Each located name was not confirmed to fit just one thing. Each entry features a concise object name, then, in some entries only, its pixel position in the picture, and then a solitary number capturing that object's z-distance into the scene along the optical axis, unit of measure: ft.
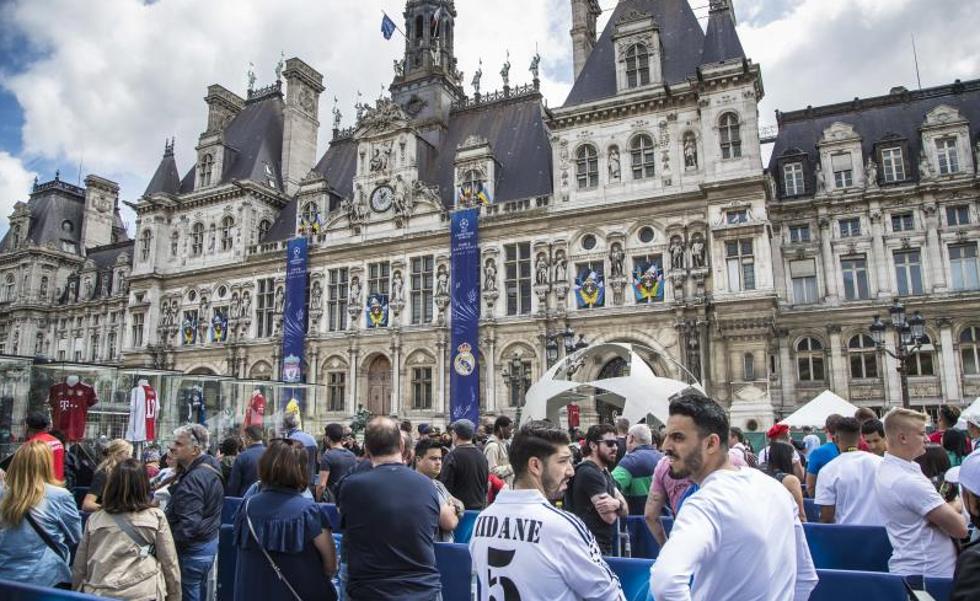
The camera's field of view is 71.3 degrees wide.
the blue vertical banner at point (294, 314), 107.24
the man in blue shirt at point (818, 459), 26.55
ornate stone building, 82.74
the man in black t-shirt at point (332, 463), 27.25
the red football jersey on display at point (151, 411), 57.46
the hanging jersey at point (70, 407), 50.88
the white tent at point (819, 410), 59.77
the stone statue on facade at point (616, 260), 88.28
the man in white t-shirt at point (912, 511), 14.49
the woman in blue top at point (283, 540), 13.94
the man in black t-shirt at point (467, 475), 22.58
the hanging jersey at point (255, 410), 70.69
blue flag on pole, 119.96
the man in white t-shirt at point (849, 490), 18.89
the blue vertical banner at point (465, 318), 93.20
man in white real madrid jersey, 9.86
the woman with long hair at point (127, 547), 14.84
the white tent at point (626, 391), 55.77
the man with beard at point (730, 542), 8.06
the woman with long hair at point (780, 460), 24.78
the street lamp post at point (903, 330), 53.88
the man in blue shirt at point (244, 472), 25.59
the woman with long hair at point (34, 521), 15.69
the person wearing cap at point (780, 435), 27.02
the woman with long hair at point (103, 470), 21.34
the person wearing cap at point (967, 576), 7.36
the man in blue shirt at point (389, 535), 13.29
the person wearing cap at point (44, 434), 23.06
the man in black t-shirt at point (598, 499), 17.58
